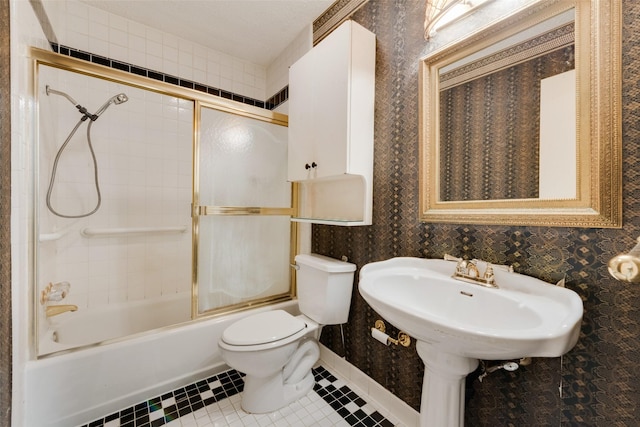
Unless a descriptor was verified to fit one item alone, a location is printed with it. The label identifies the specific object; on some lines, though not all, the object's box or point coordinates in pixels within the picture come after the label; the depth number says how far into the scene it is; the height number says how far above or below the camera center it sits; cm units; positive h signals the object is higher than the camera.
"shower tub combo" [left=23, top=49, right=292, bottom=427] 124 -14
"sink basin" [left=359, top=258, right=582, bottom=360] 58 -28
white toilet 123 -62
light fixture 103 +84
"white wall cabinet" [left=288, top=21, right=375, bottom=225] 133 +53
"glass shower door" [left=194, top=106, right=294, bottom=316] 162 +1
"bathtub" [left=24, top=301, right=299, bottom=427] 114 -79
